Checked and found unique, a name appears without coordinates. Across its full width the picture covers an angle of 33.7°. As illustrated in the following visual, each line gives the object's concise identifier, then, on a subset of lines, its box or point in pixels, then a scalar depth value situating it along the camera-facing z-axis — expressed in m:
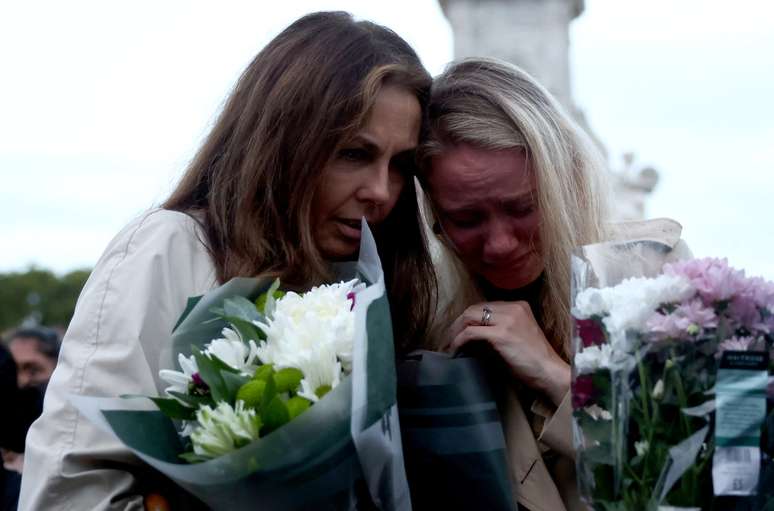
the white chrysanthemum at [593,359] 2.10
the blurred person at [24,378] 5.30
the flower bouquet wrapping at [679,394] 2.03
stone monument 14.92
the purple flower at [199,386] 2.29
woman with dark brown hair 2.50
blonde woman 3.25
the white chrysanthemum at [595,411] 2.12
